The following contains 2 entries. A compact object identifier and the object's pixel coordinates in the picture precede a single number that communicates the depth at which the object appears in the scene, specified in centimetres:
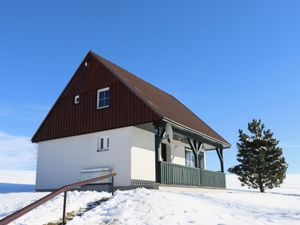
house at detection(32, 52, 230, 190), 1140
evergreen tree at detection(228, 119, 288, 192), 2159
